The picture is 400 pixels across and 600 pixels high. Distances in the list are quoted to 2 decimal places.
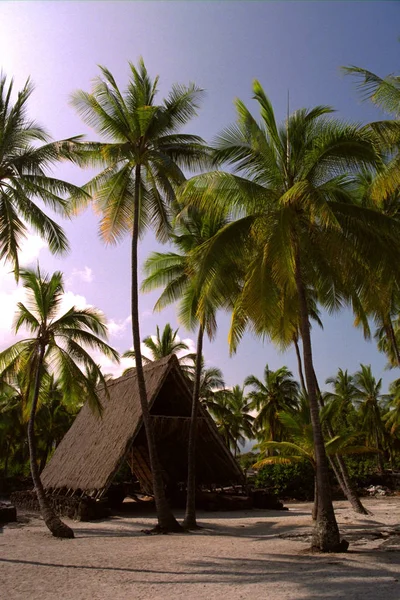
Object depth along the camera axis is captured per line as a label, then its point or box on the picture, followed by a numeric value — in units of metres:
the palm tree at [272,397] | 37.19
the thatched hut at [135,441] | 17.42
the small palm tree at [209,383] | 35.19
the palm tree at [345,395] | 40.22
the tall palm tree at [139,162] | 13.20
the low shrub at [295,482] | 24.02
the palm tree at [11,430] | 30.34
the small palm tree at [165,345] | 29.17
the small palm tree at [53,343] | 14.98
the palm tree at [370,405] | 39.19
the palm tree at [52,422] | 33.81
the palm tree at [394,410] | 33.28
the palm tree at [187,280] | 14.57
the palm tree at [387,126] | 10.37
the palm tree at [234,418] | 37.19
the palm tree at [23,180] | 11.48
